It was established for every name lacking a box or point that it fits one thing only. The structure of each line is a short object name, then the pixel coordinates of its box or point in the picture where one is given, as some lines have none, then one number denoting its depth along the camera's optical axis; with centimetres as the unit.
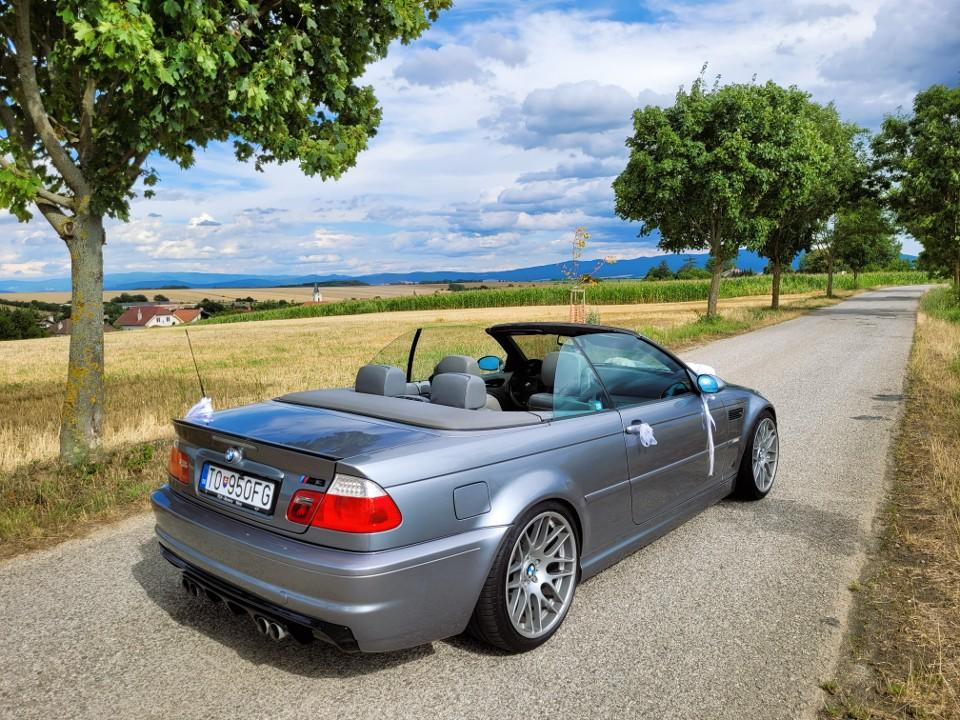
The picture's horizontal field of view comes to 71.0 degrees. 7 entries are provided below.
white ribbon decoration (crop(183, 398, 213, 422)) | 334
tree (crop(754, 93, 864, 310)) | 2128
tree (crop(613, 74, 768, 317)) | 2058
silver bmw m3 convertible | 248
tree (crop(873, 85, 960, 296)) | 2677
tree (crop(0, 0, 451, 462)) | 543
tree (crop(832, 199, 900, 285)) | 3497
